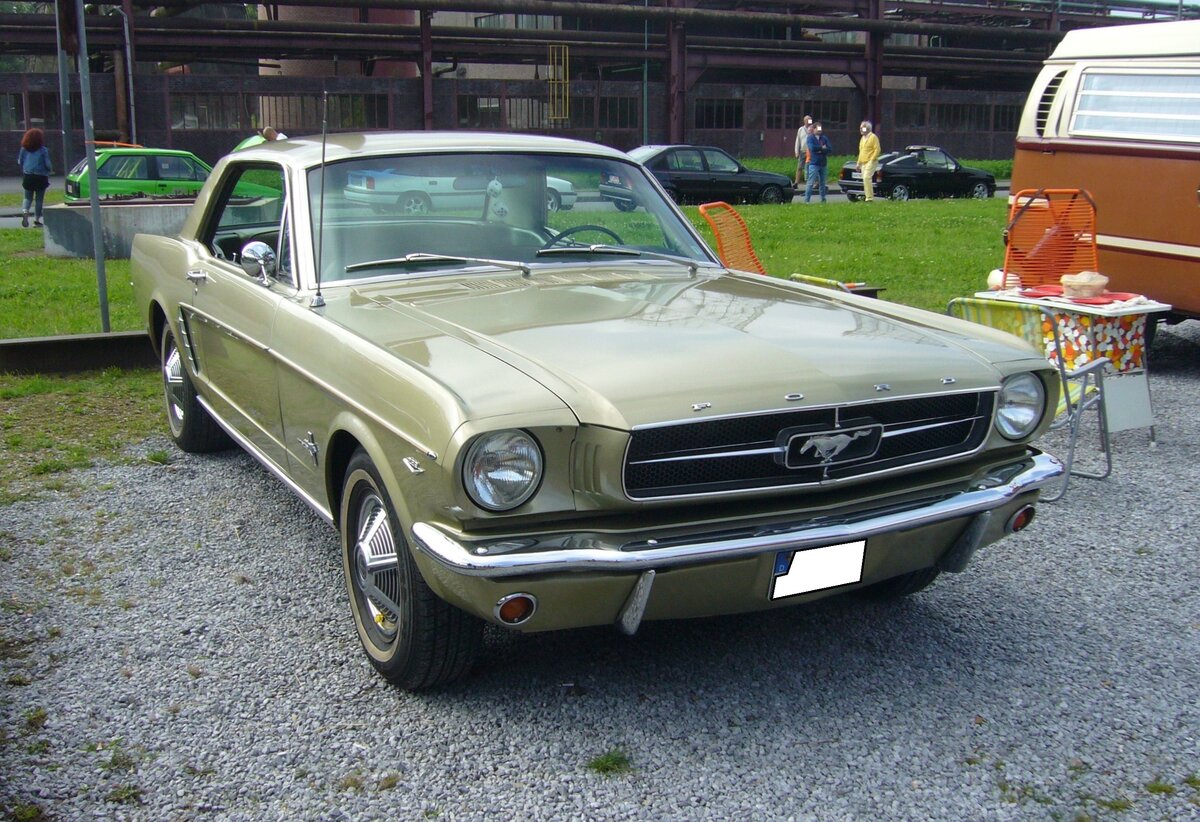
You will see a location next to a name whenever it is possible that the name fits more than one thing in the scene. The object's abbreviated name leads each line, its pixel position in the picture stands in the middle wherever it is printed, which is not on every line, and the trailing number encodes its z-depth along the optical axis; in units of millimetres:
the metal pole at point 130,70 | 30250
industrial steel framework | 31797
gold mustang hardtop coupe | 2961
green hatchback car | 18719
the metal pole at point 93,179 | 7953
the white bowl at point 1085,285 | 6125
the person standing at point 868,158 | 23266
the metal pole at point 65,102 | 8421
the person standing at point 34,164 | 18062
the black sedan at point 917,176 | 26062
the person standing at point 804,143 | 24125
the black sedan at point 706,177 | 23016
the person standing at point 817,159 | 23703
